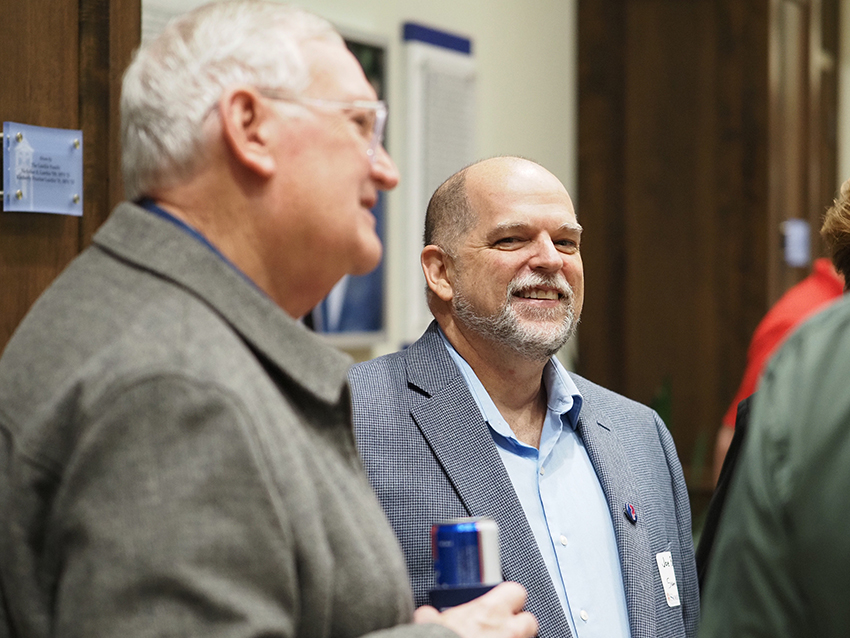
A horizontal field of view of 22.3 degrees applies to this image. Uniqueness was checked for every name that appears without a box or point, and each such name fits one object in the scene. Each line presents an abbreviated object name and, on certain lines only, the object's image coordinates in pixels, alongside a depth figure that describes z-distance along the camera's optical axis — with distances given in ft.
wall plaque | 6.61
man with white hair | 4.92
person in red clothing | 9.70
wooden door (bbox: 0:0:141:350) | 6.63
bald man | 6.78
